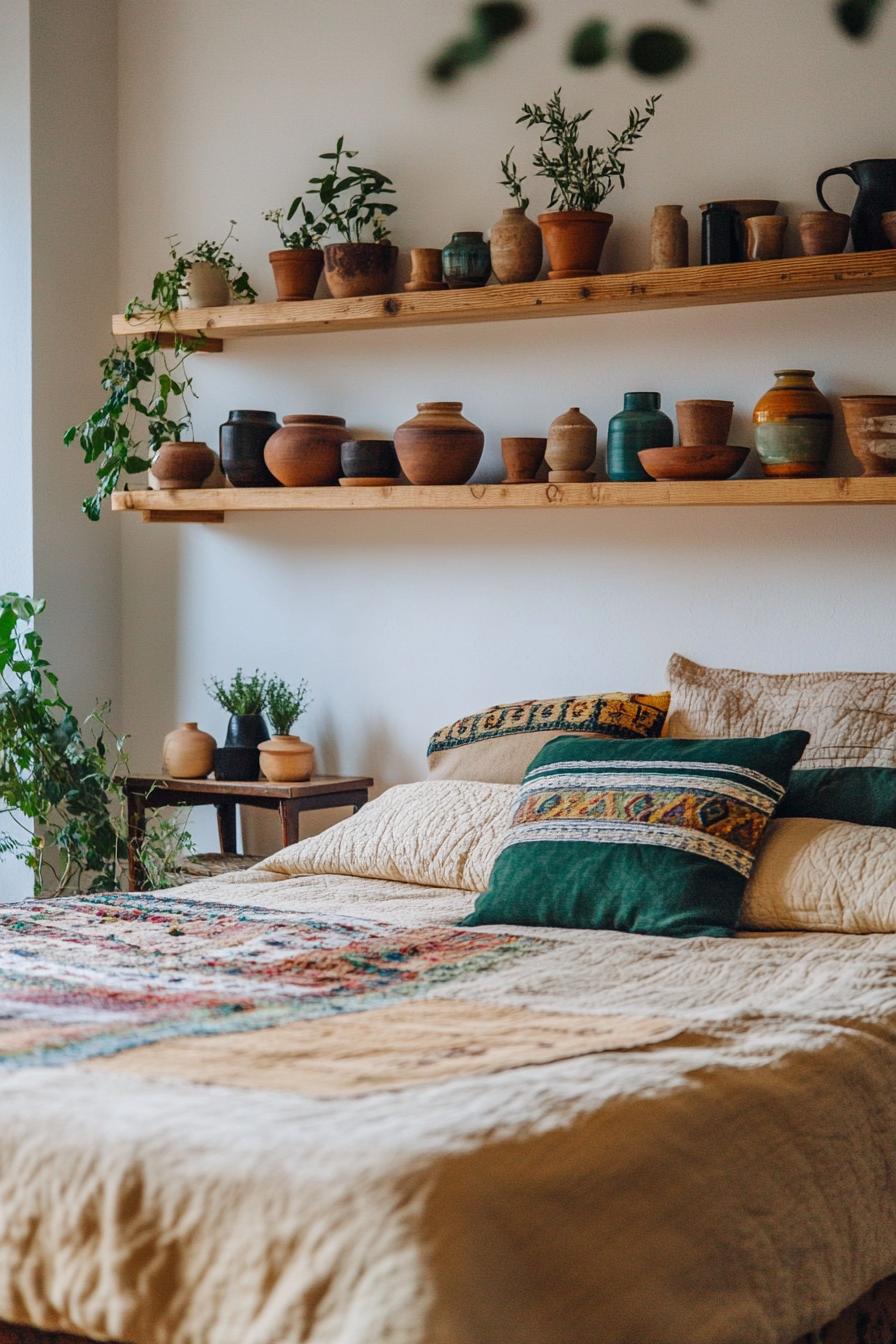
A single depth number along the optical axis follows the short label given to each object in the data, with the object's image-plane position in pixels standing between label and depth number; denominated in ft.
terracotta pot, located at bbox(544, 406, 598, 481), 11.43
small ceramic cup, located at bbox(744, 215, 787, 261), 10.64
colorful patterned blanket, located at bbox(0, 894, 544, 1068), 6.36
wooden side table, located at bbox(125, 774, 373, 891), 12.19
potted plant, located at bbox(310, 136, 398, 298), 12.26
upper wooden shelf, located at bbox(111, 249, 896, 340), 10.36
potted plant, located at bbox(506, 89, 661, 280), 11.34
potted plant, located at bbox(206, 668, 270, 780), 12.75
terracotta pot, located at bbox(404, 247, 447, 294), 11.94
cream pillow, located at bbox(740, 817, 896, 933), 8.42
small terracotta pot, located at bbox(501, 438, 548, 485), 11.65
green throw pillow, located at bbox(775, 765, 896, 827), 9.12
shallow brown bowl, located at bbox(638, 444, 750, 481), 10.82
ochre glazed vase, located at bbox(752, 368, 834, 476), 10.54
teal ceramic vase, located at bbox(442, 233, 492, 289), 11.74
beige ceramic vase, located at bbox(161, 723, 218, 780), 12.86
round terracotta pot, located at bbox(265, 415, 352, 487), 12.51
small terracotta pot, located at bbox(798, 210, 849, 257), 10.41
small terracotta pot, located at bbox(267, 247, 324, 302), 12.61
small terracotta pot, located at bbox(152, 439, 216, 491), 13.11
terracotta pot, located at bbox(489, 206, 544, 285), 11.59
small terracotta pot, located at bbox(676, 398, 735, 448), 10.89
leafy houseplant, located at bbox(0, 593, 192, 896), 13.24
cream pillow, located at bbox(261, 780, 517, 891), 9.97
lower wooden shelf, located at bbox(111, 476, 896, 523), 10.28
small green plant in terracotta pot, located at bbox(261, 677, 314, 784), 12.51
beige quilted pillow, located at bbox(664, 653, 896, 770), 9.68
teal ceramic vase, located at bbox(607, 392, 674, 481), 11.14
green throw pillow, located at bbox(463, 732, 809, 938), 8.55
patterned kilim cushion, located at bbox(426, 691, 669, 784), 10.59
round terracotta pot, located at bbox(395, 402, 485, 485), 11.84
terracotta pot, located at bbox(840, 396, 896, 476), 10.17
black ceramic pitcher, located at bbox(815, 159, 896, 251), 10.31
